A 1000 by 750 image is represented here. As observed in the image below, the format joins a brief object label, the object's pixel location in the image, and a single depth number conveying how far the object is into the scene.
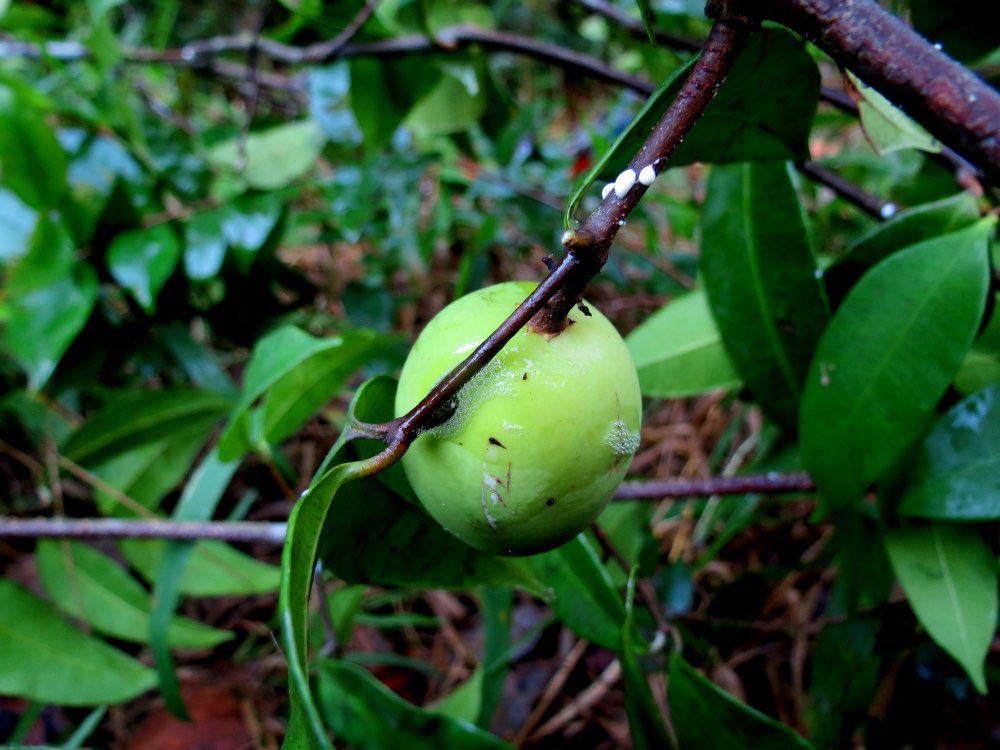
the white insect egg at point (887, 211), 0.30
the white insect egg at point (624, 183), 0.16
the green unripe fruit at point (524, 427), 0.17
